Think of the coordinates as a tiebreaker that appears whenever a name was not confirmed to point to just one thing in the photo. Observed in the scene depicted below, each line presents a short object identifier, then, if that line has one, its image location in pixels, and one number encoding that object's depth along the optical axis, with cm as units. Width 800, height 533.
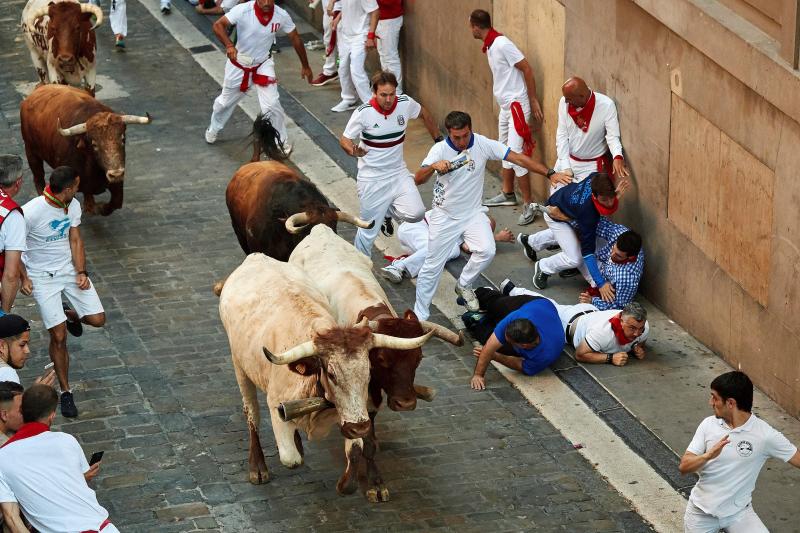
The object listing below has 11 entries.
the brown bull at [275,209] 1237
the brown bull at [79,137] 1484
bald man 1338
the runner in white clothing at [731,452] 862
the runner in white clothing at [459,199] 1263
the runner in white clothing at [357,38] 1780
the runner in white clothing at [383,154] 1359
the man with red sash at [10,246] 1089
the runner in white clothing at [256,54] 1678
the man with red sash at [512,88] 1488
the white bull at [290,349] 910
